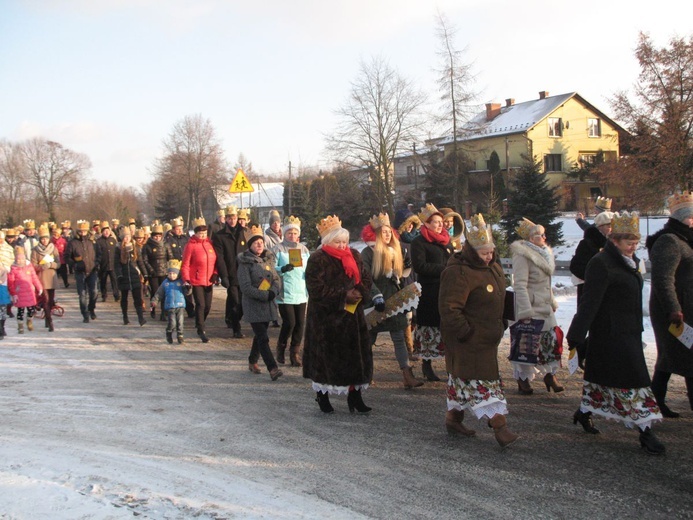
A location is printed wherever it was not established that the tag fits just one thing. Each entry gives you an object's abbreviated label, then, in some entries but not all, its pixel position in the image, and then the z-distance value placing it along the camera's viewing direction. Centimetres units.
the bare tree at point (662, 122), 2606
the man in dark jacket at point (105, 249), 1550
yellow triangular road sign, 1739
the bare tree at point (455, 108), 3394
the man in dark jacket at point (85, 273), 1378
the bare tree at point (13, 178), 6334
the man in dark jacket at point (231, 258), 1138
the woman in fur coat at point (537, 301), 710
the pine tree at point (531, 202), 3200
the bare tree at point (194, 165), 5141
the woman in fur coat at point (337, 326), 653
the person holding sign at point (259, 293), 824
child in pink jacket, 1216
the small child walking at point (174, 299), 1085
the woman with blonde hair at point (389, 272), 750
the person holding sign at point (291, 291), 889
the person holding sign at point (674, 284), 566
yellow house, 5053
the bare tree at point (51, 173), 6406
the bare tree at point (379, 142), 3872
